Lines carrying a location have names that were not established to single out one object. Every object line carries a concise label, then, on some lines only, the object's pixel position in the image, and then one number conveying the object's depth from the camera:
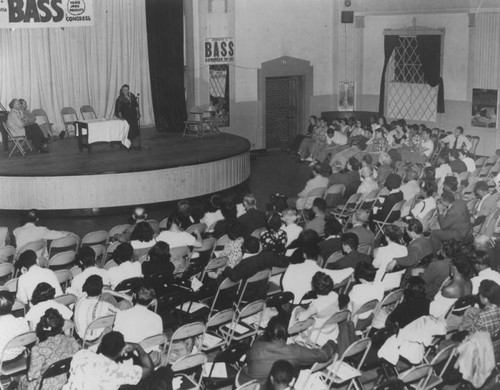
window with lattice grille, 18.81
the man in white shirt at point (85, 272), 7.50
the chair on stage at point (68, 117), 17.01
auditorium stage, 12.62
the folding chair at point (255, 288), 7.71
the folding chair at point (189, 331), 6.11
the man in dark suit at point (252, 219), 9.87
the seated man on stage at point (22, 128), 14.30
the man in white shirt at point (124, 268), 7.84
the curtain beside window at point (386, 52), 19.26
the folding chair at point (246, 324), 6.76
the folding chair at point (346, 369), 6.02
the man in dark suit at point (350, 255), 8.10
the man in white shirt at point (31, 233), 9.39
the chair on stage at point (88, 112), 17.67
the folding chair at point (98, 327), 6.42
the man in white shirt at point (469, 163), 13.37
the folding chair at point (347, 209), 11.52
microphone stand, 15.30
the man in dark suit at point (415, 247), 8.35
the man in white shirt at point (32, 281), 7.40
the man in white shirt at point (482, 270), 7.40
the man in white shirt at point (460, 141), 15.70
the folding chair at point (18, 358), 6.06
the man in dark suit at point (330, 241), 8.96
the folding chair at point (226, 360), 5.74
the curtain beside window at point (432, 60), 18.31
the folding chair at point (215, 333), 6.54
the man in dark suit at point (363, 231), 9.17
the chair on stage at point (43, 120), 16.95
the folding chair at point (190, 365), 5.61
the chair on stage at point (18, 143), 14.17
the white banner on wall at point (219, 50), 17.95
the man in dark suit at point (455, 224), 9.78
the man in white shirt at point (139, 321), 6.38
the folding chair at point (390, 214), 10.89
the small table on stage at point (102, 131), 14.74
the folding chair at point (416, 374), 5.50
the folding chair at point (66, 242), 9.31
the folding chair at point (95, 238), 9.42
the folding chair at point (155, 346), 5.93
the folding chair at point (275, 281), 8.21
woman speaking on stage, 15.03
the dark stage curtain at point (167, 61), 17.84
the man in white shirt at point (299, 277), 7.57
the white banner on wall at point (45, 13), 15.30
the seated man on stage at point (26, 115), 14.46
